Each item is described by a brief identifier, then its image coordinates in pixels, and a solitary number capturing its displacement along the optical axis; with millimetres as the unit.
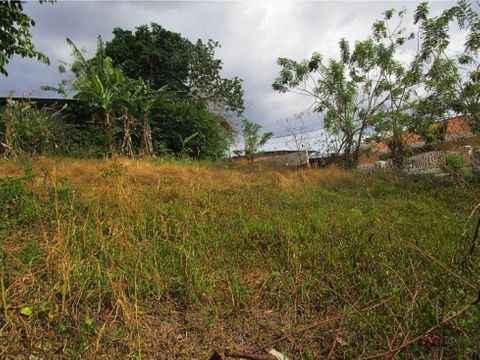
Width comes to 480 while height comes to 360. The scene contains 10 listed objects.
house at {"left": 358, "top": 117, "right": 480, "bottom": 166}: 8222
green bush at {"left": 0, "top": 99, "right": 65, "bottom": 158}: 8445
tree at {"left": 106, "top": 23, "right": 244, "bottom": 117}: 17062
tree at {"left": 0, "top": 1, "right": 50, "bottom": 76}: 6364
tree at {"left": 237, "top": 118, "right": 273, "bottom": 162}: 16656
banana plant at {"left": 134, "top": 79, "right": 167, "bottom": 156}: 10805
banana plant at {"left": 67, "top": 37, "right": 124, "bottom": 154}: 10078
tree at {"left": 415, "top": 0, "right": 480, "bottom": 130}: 7535
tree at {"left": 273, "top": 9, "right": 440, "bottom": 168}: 11617
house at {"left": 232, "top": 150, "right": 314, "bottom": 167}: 16125
